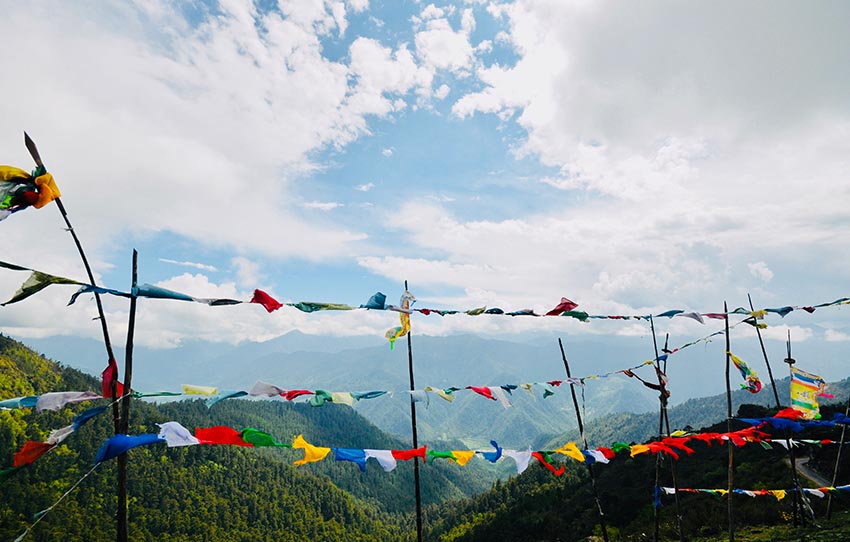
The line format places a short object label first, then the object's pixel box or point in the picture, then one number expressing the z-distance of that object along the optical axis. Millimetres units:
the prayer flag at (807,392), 12844
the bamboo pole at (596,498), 13589
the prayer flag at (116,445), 5613
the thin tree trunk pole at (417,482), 8586
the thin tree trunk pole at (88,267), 5567
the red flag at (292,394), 7772
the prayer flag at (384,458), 7591
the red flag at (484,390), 10209
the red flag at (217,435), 6515
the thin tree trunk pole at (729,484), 12500
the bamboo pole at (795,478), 14403
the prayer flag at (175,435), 6238
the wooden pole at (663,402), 12641
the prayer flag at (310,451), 7355
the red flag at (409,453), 7956
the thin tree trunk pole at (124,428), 6035
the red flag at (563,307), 9922
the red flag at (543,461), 9086
